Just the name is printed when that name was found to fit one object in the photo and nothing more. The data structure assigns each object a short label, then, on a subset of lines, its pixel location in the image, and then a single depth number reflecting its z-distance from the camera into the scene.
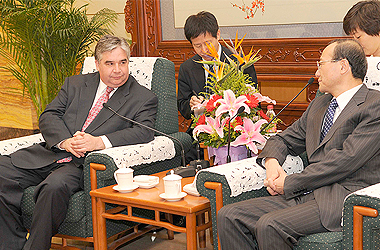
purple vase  2.62
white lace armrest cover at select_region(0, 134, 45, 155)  3.13
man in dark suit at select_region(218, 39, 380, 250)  2.06
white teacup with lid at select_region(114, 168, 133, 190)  2.49
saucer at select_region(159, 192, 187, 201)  2.30
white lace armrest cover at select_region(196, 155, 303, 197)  2.26
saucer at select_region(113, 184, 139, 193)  2.48
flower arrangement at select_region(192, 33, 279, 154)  2.46
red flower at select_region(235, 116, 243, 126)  2.53
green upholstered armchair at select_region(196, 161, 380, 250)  1.80
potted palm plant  4.53
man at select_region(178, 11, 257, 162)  3.20
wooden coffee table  2.24
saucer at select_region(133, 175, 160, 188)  2.55
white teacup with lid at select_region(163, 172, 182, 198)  2.33
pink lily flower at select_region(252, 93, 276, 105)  2.54
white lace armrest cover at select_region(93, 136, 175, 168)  2.74
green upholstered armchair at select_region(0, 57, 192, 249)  2.73
